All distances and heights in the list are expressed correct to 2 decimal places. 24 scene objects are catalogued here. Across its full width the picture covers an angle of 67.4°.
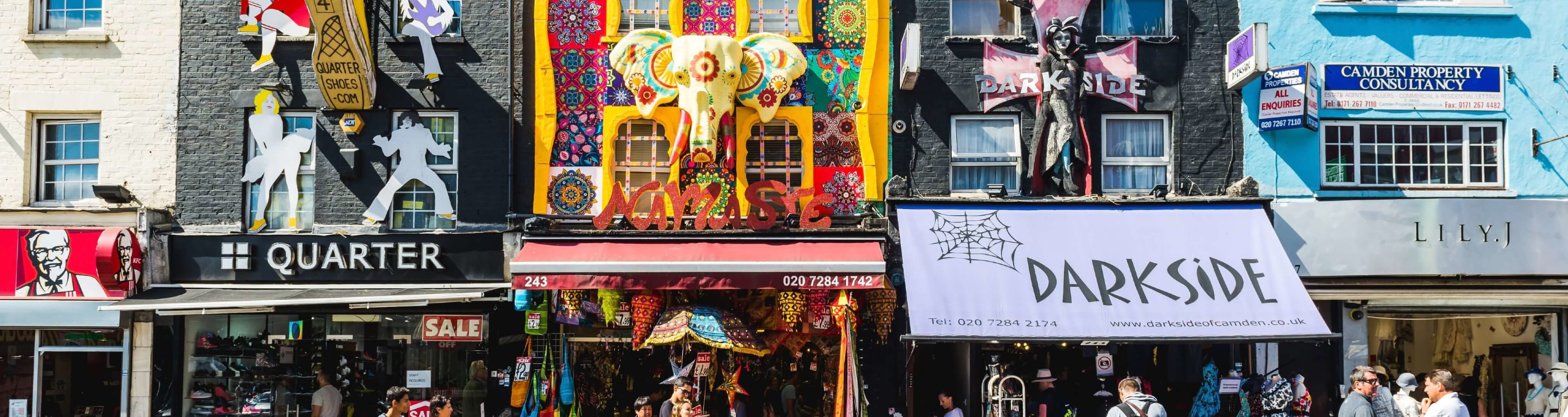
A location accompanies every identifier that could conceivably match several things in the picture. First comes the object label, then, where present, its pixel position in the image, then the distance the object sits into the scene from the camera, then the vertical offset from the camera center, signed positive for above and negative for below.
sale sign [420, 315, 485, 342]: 14.09 -1.27
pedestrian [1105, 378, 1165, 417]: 9.80 -1.47
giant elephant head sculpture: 13.60 +1.75
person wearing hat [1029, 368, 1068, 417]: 13.43 -1.95
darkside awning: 12.43 -0.51
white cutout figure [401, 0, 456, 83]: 14.08 +2.46
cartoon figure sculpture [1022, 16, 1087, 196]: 13.88 +1.19
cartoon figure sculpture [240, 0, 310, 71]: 13.47 +2.33
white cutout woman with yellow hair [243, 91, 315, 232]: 14.12 +0.81
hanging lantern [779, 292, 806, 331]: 13.38 -0.91
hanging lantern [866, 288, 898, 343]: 13.54 -0.94
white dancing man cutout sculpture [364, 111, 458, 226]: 14.09 +0.84
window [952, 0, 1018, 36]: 14.59 +2.58
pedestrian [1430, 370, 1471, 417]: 10.16 -1.44
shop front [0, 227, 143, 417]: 13.50 -1.17
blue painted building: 14.18 +1.38
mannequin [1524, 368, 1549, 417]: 14.04 -1.97
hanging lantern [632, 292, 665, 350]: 13.44 -1.04
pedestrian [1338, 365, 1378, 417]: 9.93 -1.39
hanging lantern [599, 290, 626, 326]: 13.56 -0.91
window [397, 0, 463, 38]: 14.33 +2.45
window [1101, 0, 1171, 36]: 14.58 +2.60
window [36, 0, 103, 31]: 14.30 +2.47
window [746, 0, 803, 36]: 14.39 +2.55
